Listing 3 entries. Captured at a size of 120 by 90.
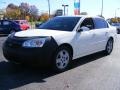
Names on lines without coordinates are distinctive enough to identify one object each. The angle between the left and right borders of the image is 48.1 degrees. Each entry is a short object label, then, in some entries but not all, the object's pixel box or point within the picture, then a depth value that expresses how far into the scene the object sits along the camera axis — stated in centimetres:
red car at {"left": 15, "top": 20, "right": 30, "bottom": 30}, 1216
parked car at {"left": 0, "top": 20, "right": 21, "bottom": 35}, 1131
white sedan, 329
